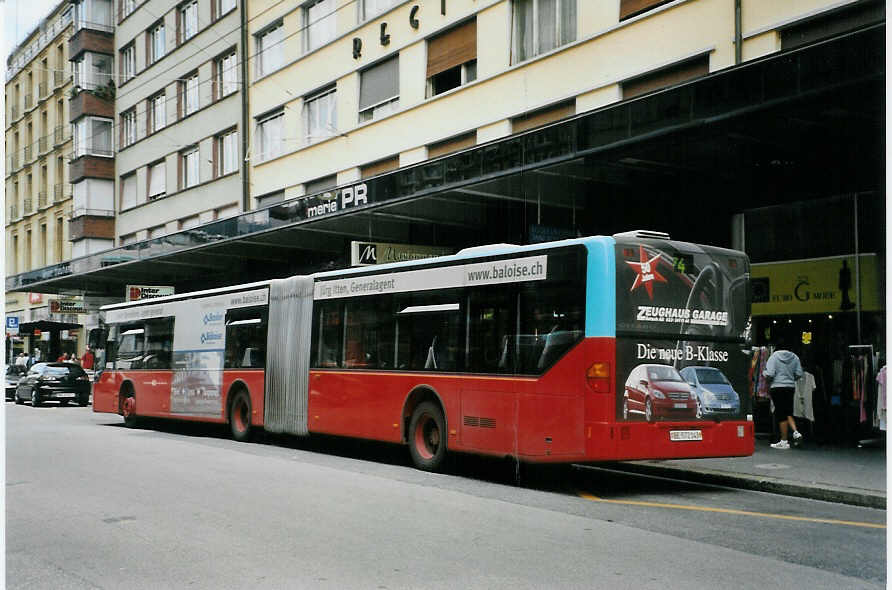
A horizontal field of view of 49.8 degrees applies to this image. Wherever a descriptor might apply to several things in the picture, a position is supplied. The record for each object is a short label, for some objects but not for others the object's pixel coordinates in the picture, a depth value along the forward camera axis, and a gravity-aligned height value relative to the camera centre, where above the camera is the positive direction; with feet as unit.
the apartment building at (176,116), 110.52 +28.13
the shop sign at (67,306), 132.16 +4.26
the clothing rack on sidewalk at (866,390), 47.83 -2.31
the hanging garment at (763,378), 52.70 -1.94
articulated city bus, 34.17 -0.47
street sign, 124.15 +1.32
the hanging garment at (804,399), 50.16 -2.92
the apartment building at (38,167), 144.25 +27.37
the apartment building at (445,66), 56.65 +20.01
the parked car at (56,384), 100.63 -4.99
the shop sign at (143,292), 107.14 +5.10
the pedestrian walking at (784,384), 47.93 -2.04
